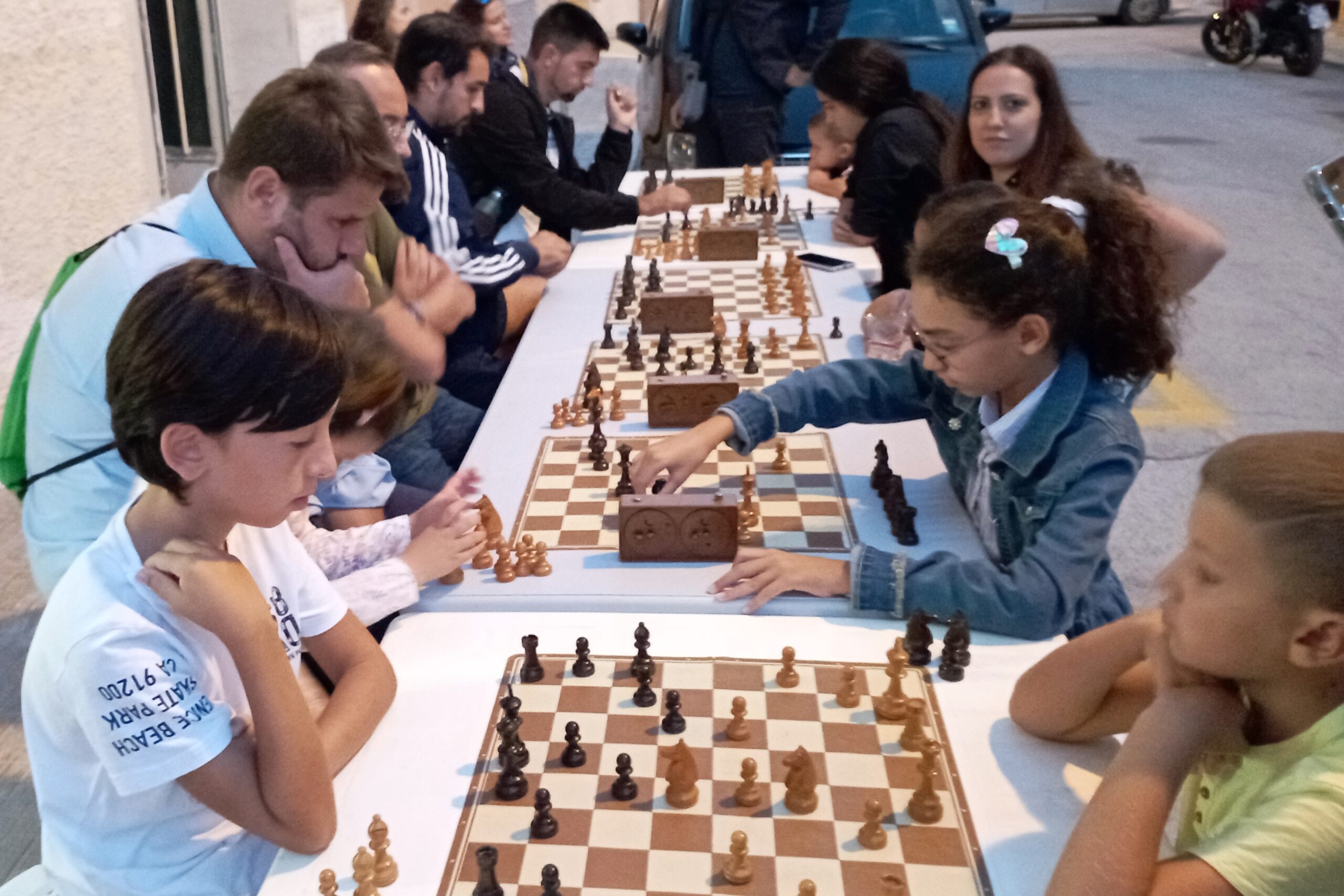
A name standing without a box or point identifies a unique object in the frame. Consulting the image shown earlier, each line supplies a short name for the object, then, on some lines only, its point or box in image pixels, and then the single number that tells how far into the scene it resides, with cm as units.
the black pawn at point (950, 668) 176
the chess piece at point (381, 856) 136
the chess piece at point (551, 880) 131
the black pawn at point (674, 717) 163
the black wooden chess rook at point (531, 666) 175
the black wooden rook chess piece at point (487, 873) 132
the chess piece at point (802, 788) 147
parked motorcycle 1277
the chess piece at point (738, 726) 161
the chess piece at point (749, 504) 223
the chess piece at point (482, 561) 212
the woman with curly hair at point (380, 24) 480
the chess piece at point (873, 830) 141
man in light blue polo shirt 218
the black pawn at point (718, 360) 294
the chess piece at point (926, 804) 145
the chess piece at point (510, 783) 150
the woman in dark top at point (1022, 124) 338
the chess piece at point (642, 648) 175
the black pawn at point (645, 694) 169
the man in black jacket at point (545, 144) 445
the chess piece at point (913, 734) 158
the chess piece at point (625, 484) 234
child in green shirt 116
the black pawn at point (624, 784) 149
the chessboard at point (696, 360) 289
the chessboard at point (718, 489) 219
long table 200
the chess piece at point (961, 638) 178
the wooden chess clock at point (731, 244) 397
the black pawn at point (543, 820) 143
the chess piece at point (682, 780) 149
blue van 626
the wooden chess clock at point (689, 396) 263
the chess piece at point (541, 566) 207
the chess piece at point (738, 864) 135
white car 1630
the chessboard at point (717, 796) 137
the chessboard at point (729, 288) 349
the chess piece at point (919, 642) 180
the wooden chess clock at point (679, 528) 207
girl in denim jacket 190
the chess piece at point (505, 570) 206
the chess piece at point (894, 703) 166
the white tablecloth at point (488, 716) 141
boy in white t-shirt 138
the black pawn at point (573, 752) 156
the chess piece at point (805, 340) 316
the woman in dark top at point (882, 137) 400
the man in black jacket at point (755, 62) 629
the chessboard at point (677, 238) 415
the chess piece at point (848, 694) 169
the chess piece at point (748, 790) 148
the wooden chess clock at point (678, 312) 328
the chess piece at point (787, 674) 174
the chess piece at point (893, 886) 131
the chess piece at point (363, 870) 134
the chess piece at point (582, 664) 176
